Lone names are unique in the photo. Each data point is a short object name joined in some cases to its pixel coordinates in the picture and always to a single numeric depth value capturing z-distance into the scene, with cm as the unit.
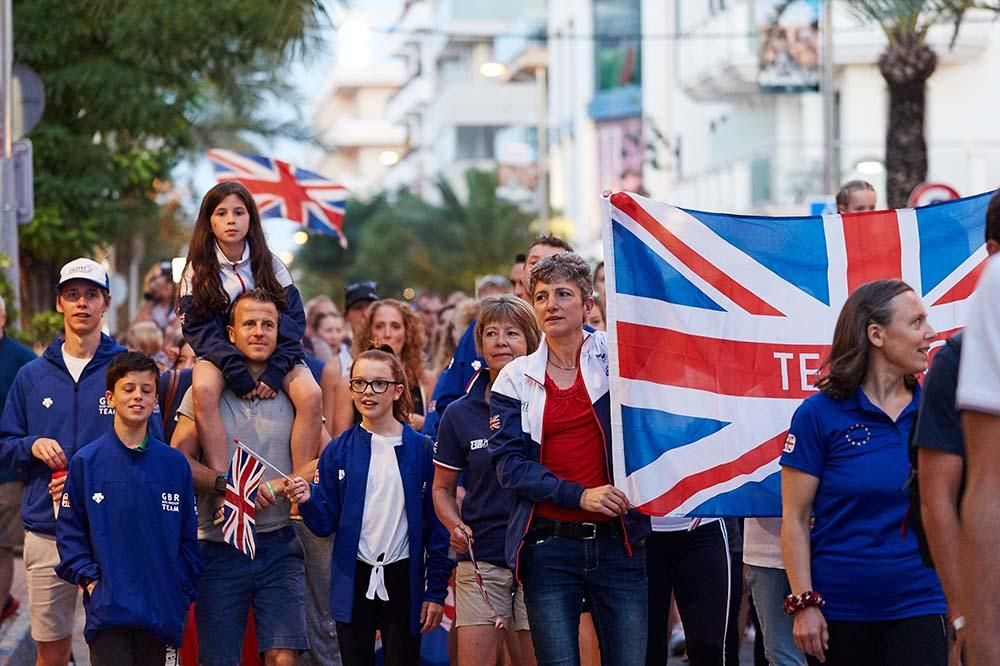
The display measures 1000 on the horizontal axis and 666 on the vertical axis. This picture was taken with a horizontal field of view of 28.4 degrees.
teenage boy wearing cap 910
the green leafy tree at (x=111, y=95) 1853
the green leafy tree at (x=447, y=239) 5269
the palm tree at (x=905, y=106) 2753
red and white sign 1862
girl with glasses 835
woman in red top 745
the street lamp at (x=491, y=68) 5291
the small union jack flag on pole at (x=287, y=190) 1897
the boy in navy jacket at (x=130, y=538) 798
